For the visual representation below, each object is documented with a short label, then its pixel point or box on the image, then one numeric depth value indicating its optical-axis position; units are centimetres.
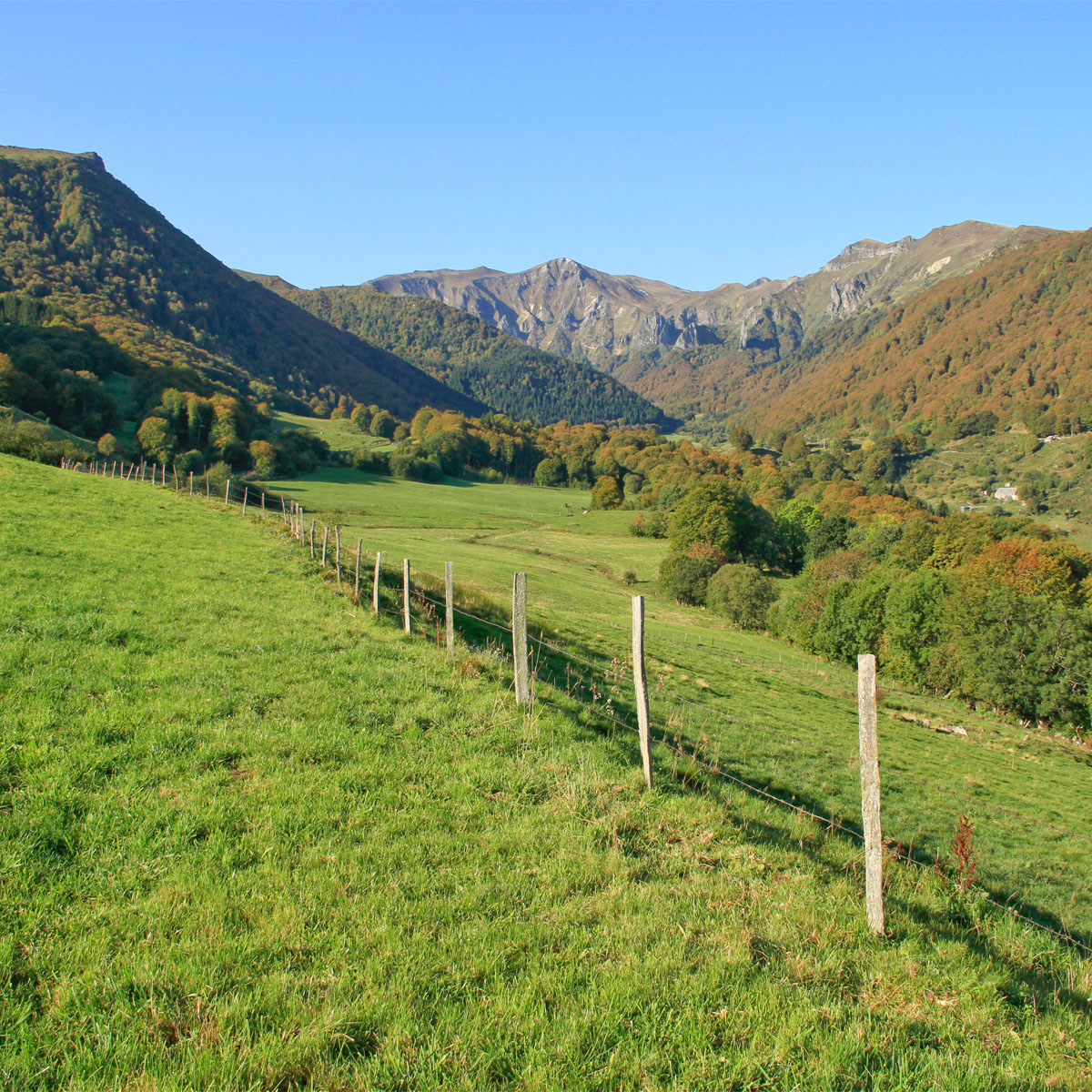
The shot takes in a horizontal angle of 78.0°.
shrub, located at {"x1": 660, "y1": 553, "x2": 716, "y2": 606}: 7350
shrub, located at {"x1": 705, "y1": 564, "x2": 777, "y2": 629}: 6919
